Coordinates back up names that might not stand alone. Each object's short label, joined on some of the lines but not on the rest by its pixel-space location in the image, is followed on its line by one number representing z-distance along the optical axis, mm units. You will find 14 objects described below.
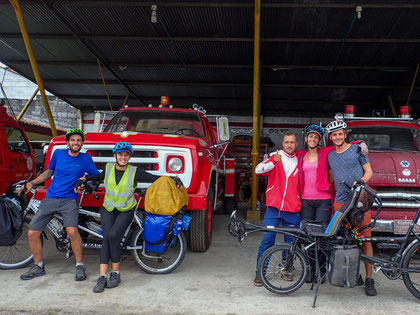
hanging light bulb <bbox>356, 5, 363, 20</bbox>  8007
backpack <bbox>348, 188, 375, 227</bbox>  3377
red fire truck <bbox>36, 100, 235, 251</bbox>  4473
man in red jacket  3824
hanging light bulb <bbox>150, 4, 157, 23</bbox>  8312
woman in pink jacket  3783
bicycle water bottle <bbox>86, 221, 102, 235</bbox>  4246
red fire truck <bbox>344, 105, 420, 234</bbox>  4535
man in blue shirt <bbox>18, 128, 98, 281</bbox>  3930
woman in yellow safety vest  3715
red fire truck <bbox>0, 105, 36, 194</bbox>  6598
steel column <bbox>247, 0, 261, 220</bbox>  7770
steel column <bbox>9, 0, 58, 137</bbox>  7633
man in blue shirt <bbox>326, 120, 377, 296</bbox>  3682
